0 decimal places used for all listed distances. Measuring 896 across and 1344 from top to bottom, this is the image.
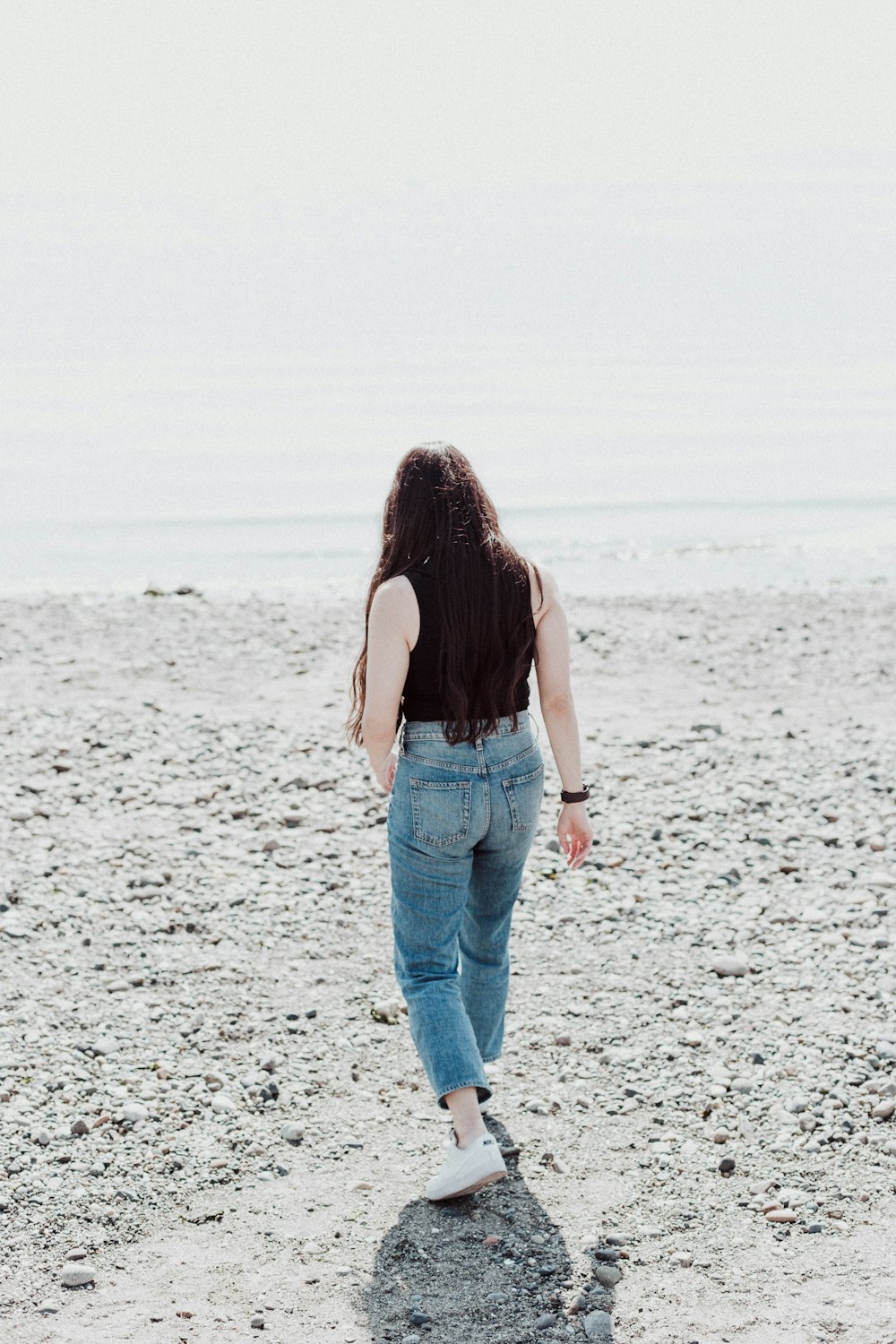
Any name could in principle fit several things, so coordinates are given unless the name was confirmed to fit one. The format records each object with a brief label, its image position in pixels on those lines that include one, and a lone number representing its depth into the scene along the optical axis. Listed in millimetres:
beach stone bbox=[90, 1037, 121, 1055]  5270
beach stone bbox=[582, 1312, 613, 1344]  3777
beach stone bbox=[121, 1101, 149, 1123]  4863
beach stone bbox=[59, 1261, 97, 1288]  3996
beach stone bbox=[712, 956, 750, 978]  5961
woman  4098
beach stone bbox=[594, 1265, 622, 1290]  4023
